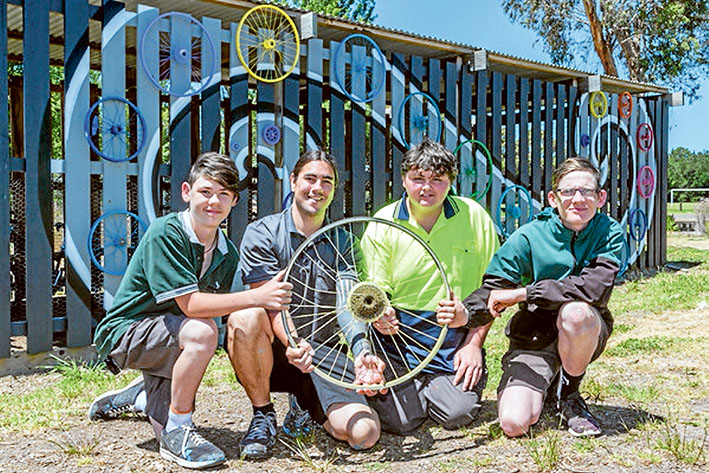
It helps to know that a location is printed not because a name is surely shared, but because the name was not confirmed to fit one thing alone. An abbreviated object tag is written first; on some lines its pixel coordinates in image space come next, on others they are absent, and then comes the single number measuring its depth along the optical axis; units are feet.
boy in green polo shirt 10.62
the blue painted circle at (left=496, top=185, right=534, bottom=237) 28.63
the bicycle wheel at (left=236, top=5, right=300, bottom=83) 20.93
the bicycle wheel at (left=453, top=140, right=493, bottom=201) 27.58
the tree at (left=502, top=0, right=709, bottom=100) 74.08
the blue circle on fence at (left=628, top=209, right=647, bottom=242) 35.58
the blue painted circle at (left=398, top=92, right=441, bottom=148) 25.32
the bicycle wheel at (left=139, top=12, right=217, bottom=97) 19.04
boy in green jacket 11.62
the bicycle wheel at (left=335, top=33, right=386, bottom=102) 23.27
